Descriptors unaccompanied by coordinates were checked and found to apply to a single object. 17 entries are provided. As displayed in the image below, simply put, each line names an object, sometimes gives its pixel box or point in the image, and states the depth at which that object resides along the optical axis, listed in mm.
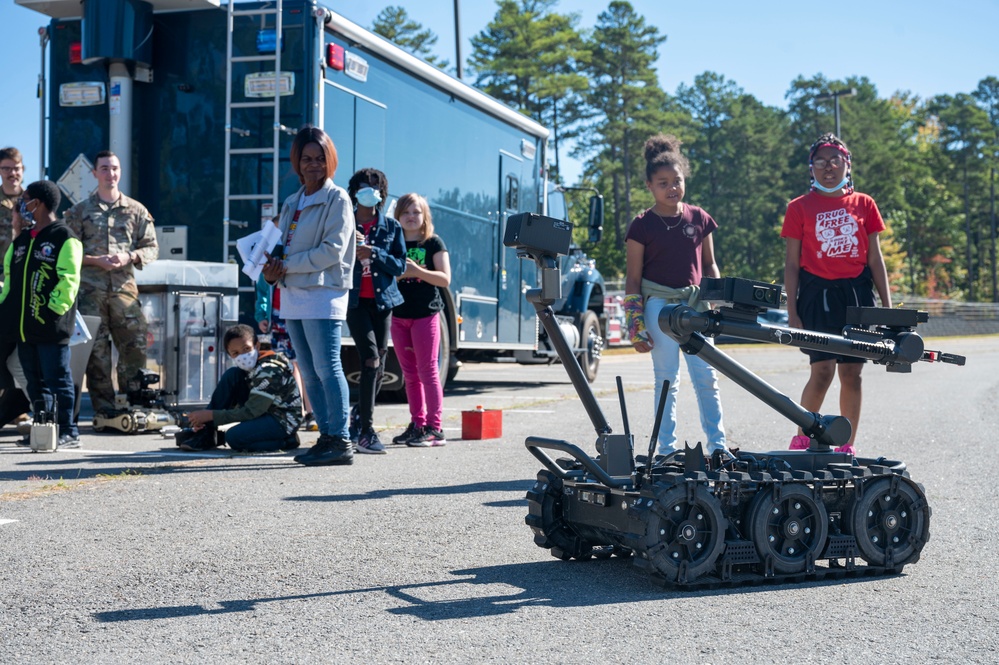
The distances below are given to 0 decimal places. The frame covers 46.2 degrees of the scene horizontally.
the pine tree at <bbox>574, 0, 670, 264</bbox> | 65062
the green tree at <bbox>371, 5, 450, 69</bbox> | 58844
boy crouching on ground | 7629
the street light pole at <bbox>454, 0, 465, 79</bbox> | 26531
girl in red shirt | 6047
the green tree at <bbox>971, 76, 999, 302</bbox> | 86312
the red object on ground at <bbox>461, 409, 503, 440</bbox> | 8633
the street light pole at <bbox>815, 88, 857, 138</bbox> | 44241
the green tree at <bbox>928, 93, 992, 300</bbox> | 86438
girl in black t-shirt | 8219
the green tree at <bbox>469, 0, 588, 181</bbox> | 56219
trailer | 9383
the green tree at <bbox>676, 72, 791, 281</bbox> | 83938
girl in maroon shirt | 6129
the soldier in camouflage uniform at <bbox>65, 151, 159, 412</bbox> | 8859
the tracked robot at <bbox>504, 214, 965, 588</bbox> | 3775
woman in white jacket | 6910
